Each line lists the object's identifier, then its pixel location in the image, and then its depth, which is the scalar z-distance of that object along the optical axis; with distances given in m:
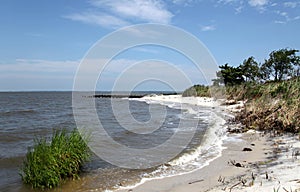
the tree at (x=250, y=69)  52.10
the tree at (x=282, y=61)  46.47
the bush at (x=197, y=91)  55.92
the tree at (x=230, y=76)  55.28
